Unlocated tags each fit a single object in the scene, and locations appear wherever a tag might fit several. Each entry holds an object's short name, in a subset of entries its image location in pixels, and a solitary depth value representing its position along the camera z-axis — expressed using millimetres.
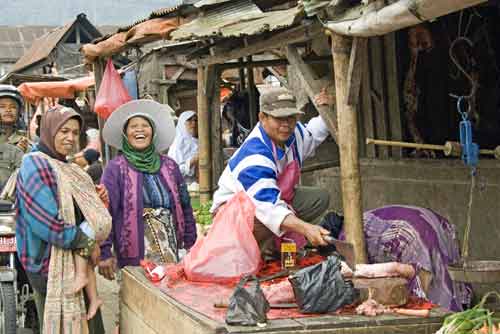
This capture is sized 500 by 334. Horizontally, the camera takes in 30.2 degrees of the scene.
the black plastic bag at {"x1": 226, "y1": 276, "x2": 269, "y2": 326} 4586
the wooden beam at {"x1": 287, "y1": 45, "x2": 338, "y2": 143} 6586
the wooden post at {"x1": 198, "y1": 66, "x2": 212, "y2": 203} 11211
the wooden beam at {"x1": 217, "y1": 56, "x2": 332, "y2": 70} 11312
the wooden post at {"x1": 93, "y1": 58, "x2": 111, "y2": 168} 15378
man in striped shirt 5898
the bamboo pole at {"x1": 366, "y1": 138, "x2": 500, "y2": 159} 5836
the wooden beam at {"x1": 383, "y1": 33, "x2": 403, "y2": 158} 9383
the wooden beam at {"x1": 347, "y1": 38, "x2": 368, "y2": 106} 6027
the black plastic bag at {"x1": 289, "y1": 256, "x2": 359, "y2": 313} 4863
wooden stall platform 4578
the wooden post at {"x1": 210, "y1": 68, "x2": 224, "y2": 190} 11258
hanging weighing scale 5254
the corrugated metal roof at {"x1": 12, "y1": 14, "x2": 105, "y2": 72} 29897
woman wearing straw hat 6738
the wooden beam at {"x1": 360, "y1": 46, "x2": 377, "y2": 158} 9773
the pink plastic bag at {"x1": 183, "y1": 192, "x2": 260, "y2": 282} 5852
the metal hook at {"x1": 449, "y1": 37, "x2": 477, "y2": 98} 8312
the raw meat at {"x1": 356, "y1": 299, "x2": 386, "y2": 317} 4793
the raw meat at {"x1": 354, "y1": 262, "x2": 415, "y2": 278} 5207
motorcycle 6676
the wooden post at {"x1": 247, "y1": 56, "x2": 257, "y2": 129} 13490
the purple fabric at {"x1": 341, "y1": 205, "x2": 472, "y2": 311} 6320
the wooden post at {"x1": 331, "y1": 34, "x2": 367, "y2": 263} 6160
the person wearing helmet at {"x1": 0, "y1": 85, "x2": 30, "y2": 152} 8102
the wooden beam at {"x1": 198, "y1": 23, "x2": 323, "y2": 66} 7328
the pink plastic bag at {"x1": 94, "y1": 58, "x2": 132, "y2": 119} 15008
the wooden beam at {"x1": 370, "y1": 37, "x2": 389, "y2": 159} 9586
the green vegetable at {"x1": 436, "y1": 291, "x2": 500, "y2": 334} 4477
